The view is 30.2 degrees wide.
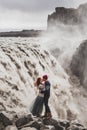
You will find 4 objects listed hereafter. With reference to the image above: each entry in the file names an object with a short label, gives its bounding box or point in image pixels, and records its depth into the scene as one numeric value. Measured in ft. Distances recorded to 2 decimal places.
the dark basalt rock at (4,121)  18.12
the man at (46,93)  19.90
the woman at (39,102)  20.09
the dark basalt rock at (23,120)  18.28
